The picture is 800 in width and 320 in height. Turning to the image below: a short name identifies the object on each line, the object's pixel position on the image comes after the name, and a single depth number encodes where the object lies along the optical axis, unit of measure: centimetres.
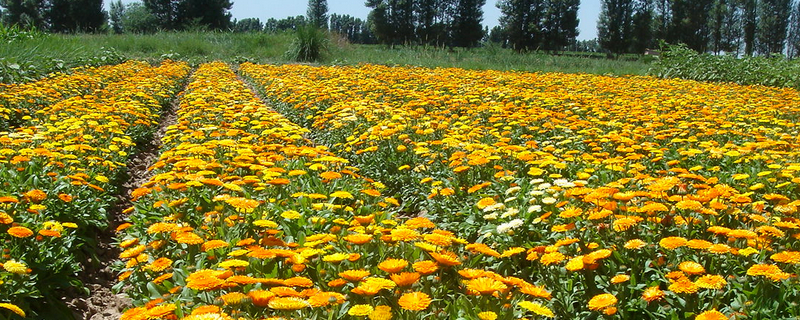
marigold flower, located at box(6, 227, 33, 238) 299
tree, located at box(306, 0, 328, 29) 9981
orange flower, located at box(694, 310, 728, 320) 221
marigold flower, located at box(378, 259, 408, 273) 253
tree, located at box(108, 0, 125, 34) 8669
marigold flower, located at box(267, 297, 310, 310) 214
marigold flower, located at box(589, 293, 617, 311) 237
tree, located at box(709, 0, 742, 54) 5812
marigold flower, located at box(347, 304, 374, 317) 222
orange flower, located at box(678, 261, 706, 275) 257
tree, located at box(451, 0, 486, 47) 6731
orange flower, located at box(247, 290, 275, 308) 221
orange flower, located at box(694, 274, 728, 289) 245
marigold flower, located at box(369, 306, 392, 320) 221
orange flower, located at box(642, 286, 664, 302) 252
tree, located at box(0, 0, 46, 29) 6280
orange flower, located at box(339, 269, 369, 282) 245
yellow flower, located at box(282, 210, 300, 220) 325
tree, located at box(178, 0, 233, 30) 6297
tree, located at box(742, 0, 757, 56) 5991
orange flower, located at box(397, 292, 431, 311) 220
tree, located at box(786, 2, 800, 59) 7425
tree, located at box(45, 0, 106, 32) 6059
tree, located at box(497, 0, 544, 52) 6081
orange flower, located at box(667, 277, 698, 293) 245
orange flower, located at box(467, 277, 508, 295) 238
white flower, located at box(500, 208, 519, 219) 343
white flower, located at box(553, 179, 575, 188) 370
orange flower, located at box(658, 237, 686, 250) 274
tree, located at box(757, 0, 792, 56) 6059
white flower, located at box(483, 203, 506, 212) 363
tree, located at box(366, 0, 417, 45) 6844
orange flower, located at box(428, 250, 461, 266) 268
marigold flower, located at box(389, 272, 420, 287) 244
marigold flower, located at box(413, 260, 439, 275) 259
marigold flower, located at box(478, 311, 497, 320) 225
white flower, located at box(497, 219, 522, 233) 332
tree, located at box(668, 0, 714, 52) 5378
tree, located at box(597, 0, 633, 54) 5509
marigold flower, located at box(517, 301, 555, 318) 225
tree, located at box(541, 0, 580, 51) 6209
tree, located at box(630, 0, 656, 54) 5562
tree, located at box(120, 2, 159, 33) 6550
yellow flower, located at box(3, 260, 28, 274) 274
